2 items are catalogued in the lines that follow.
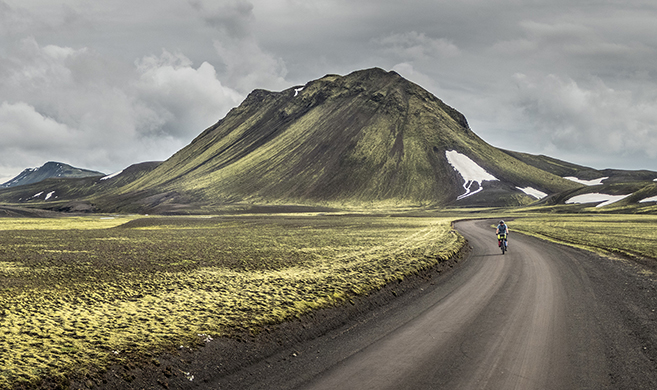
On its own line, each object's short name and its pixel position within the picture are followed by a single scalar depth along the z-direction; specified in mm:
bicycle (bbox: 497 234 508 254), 33106
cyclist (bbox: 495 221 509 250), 33312
